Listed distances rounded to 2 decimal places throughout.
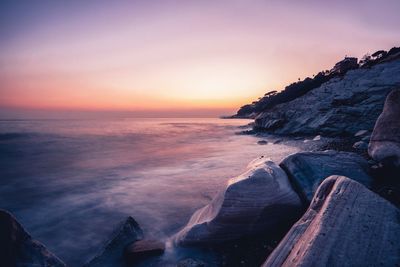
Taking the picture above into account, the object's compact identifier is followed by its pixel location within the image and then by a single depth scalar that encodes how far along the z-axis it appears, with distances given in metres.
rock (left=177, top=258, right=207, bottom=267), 3.25
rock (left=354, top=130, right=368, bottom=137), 10.81
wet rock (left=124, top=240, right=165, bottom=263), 3.79
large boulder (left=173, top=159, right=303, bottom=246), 3.62
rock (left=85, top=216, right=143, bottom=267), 3.77
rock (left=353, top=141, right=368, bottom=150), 7.54
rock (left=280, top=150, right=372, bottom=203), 4.09
